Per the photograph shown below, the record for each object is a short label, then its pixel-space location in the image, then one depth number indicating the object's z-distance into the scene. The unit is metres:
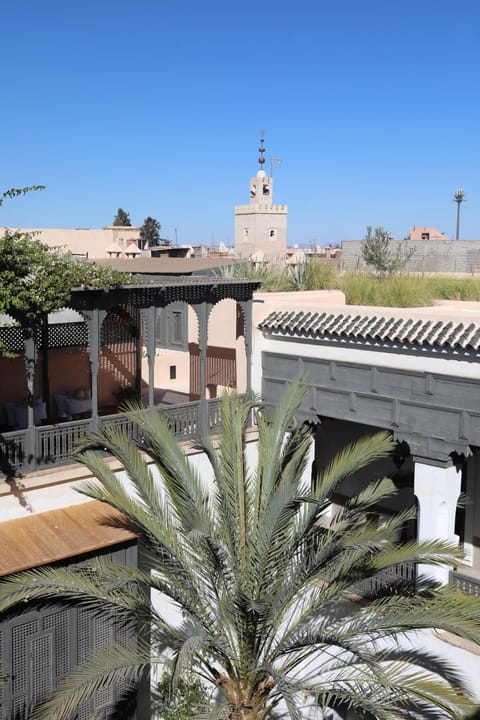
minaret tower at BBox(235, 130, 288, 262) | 48.50
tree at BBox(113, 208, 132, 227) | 67.94
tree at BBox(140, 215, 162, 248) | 70.57
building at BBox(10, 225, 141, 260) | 35.03
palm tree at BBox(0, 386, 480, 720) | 6.80
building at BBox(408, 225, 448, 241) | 55.12
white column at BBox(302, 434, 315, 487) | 11.54
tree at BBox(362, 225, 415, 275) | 23.90
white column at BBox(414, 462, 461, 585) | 9.58
